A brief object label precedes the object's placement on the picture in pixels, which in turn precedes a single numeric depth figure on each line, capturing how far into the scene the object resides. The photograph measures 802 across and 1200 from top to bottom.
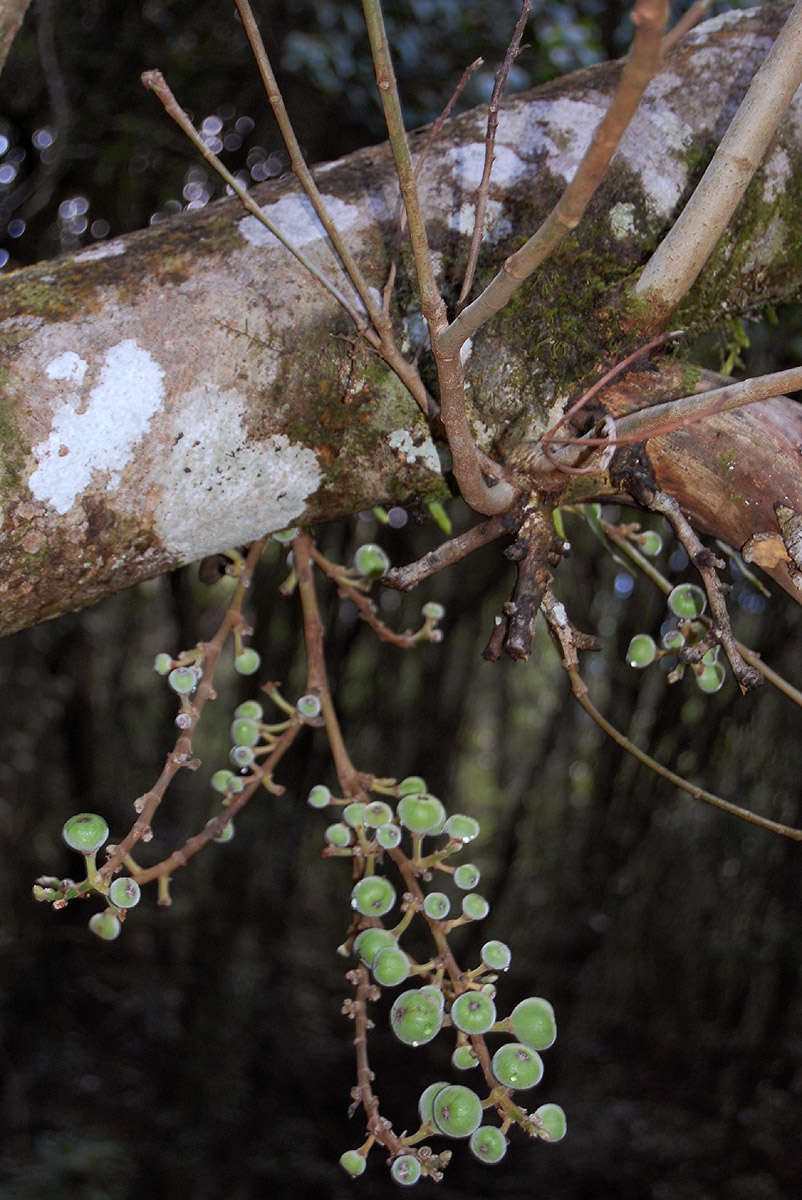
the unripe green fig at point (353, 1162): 0.68
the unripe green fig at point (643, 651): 0.82
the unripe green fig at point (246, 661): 0.96
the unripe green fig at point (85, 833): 0.63
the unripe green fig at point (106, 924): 0.70
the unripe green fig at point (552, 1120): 0.63
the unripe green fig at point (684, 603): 0.79
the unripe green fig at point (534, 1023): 0.65
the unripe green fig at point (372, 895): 0.73
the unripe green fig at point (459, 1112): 0.62
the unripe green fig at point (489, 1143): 0.64
